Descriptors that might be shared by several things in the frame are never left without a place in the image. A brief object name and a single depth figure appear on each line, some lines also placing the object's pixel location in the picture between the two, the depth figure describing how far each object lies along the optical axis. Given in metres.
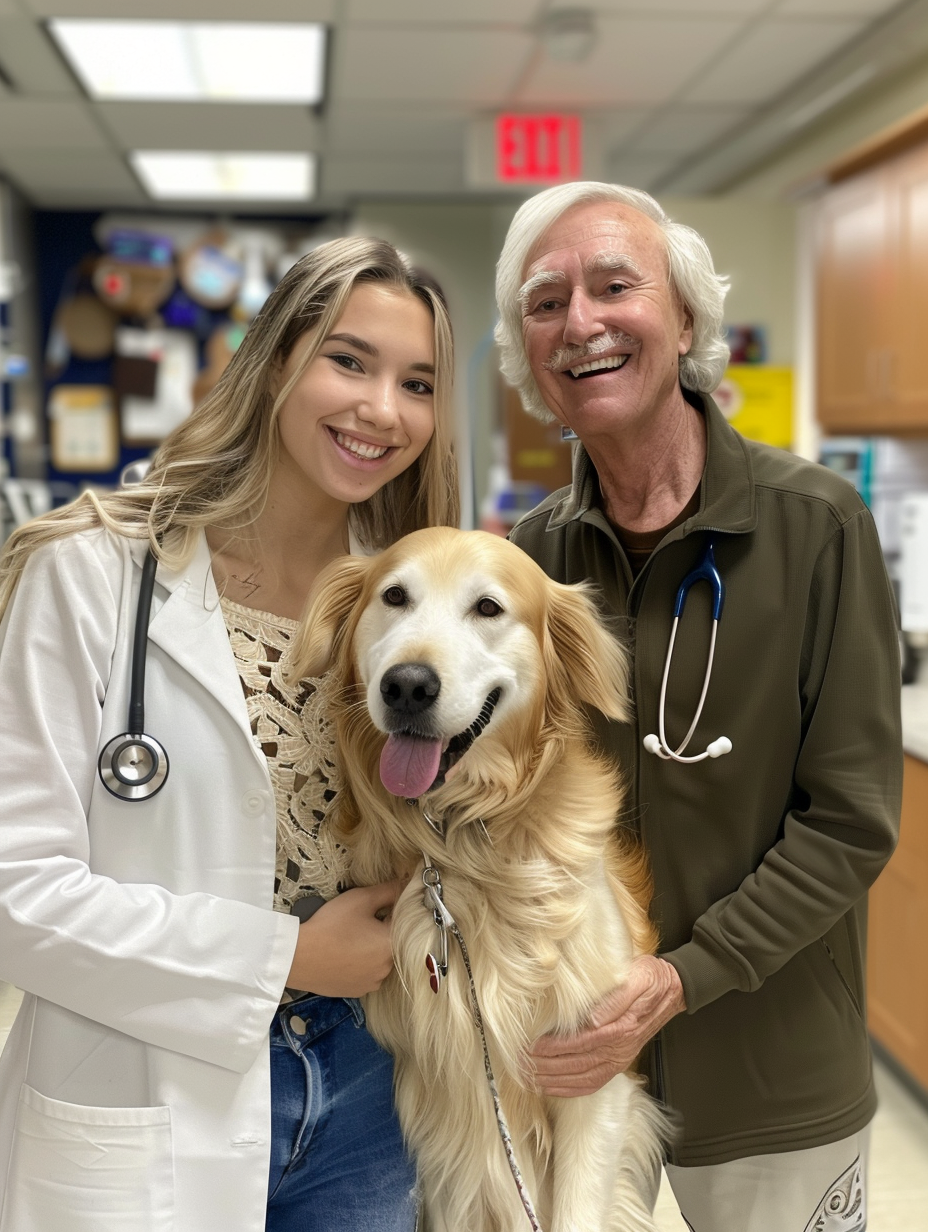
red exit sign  5.21
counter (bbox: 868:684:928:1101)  2.79
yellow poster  4.84
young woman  1.11
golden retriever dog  1.24
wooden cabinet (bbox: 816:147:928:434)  3.71
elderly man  1.29
